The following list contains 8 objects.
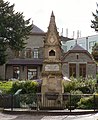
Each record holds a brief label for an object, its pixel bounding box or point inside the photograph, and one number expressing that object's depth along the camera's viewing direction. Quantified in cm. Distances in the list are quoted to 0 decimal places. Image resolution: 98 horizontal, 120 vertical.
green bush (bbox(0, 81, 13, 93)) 3196
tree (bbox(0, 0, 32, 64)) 5035
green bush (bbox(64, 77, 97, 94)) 2996
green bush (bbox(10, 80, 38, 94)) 3056
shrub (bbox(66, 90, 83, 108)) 2366
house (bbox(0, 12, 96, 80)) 5762
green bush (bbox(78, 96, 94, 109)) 2270
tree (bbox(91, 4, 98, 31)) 4025
